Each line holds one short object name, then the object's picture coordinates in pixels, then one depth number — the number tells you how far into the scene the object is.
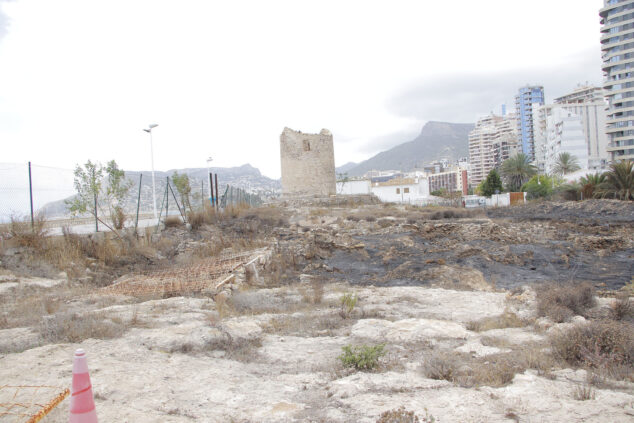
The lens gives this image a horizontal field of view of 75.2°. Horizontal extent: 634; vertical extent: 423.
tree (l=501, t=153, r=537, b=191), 60.00
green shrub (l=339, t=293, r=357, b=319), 6.16
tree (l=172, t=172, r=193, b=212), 19.54
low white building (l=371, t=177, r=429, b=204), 61.20
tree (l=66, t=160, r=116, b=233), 12.59
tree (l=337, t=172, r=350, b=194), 49.75
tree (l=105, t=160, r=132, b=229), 13.38
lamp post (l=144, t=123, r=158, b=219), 17.54
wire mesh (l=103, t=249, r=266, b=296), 7.78
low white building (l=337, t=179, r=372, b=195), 50.06
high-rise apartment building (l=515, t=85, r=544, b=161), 142.75
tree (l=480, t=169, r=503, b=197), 57.56
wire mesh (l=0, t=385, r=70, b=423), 2.84
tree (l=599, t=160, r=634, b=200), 28.50
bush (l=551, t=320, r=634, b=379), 3.69
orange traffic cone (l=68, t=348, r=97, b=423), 2.55
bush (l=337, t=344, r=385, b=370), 3.89
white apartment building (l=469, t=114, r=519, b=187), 145.88
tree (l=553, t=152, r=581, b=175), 64.62
